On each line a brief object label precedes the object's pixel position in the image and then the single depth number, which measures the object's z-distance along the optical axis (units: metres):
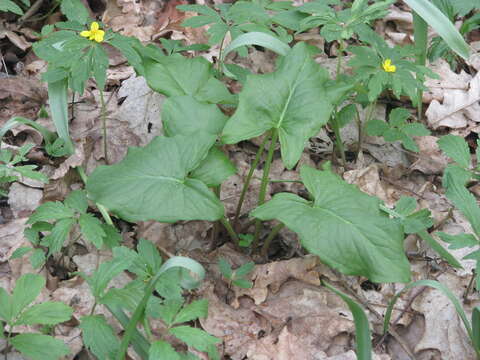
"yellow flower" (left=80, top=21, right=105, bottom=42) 2.14
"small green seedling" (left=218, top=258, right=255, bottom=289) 2.09
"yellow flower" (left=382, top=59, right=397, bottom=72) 2.41
